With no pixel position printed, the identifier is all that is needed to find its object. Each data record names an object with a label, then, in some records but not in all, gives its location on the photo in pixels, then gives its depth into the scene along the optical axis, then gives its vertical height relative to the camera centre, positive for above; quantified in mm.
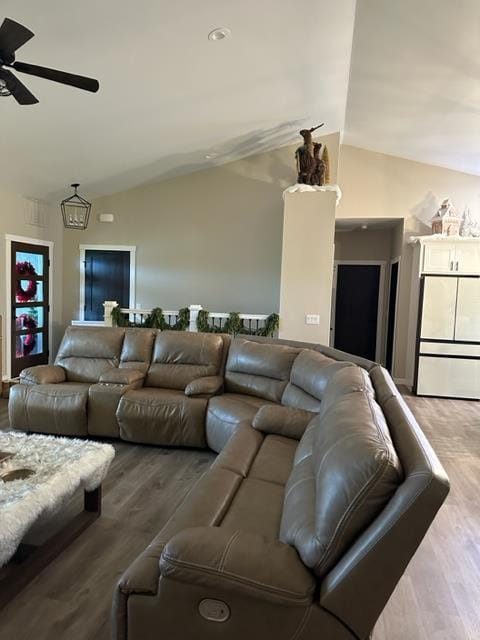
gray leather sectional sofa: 1270 -856
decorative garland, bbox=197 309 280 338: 5914 -454
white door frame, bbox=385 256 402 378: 6781 -206
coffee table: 1892 -1002
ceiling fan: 2232 +1258
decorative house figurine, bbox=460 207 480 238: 5973 +1088
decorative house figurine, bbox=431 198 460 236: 6027 +1159
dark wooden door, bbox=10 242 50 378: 6133 -278
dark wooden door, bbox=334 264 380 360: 7938 -177
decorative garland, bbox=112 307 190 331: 6379 -429
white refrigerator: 5934 -486
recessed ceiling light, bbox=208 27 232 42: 3596 +2236
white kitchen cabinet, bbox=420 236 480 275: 5918 +660
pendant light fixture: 6586 +1230
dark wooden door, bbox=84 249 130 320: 7312 +174
